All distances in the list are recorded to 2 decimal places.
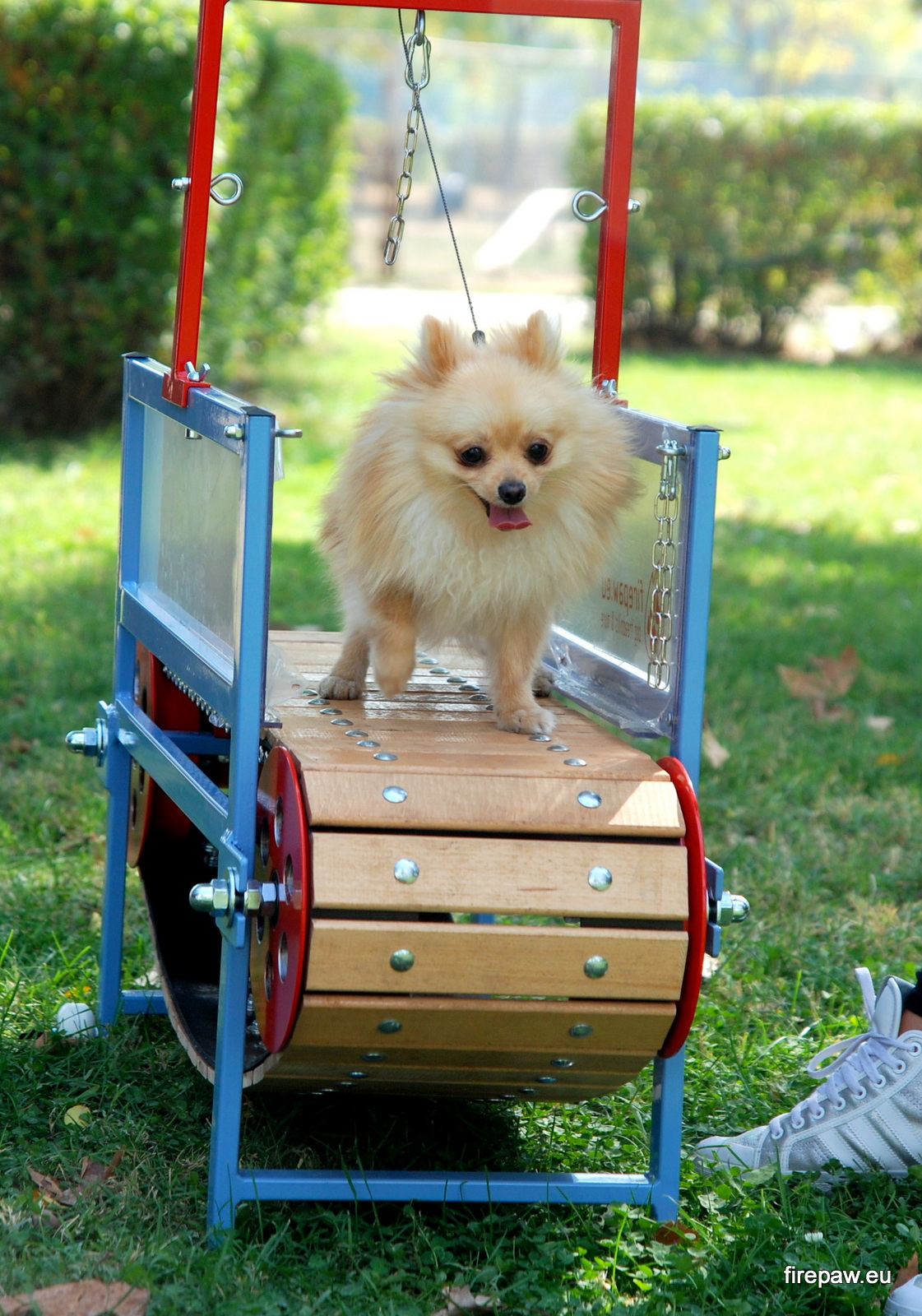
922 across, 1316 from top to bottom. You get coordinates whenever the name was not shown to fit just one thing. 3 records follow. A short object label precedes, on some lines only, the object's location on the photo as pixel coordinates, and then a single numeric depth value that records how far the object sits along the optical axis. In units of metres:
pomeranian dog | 4.96
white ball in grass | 5.79
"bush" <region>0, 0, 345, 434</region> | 14.09
